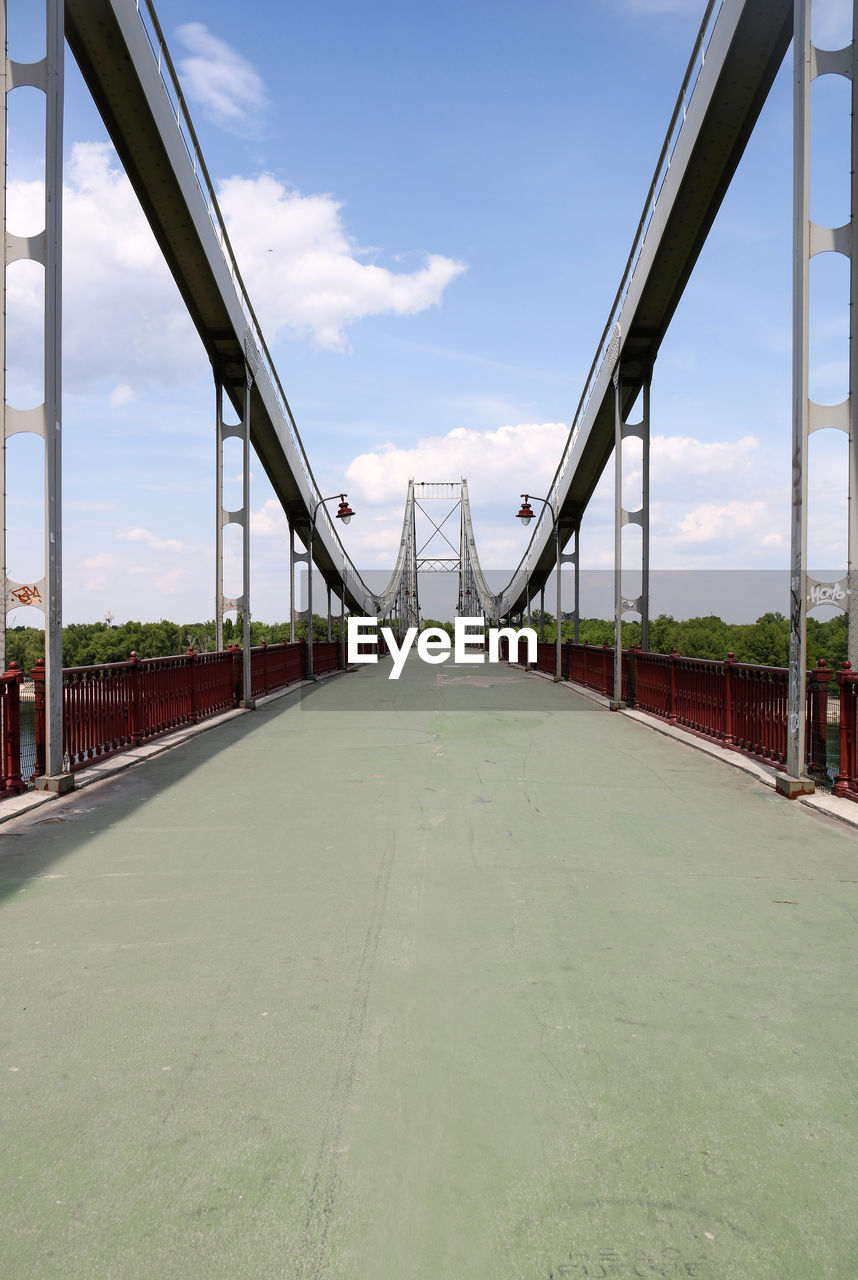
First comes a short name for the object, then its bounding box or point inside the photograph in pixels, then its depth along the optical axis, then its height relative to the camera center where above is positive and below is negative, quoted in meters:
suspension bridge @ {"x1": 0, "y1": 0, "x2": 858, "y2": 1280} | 1.95 -1.41
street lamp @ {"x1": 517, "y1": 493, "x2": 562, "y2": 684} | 24.02 +3.68
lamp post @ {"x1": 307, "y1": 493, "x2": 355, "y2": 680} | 23.34 +3.52
